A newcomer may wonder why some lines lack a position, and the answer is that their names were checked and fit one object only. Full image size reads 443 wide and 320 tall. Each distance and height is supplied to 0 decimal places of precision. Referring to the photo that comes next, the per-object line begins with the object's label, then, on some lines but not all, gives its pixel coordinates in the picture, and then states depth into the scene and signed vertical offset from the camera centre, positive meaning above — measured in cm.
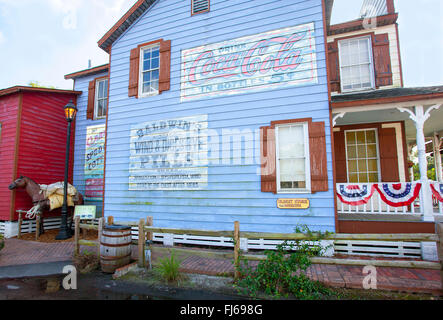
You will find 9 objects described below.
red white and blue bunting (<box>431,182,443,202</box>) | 605 -18
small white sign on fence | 891 -100
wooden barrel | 516 -136
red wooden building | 956 +192
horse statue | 912 -35
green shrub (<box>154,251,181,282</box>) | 469 -168
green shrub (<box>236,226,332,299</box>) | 401 -164
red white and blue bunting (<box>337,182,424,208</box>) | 604 -23
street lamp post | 856 -46
